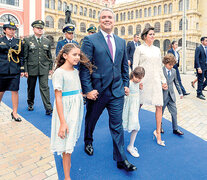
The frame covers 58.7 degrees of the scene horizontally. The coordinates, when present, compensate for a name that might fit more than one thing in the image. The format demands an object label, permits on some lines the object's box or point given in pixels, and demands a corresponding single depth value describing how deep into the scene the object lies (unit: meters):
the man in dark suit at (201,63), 6.73
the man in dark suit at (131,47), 6.89
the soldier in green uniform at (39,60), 4.36
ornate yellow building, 37.78
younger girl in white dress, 2.72
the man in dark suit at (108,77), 2.28
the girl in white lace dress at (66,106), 1.91
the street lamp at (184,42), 14.96
